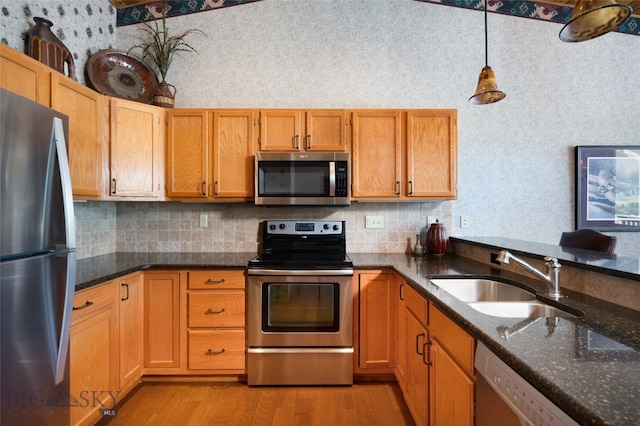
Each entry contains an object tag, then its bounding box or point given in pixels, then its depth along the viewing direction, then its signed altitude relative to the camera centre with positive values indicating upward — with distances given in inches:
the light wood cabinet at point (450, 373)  43.3 -25.3
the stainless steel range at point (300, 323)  85.8 -30.9
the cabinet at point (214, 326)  87.3 -32.0
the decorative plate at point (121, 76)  96.0 +45.0
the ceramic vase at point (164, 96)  99.7 +38.2
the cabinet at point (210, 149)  96.8 +20.3
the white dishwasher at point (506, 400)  26.9 -18.7
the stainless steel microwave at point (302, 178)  94.0 +10.8
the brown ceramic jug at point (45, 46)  74.5 +41.4
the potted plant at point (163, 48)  100.9 +57.9
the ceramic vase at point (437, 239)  101.0 -8.5
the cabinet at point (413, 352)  61.5 -31.7
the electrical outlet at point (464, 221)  111.8 -2.8
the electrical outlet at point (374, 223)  109.0 -3.5
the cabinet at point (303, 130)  96.8 +26.3
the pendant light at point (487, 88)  69.8 +28.5
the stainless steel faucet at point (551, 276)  52.6 -10.9
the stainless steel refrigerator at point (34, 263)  42.6 -7.5
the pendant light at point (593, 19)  43.3 +29.5
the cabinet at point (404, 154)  96.7 +18.5
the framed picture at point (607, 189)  112.0 +8.9
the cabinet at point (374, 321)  88.0 -31.0
